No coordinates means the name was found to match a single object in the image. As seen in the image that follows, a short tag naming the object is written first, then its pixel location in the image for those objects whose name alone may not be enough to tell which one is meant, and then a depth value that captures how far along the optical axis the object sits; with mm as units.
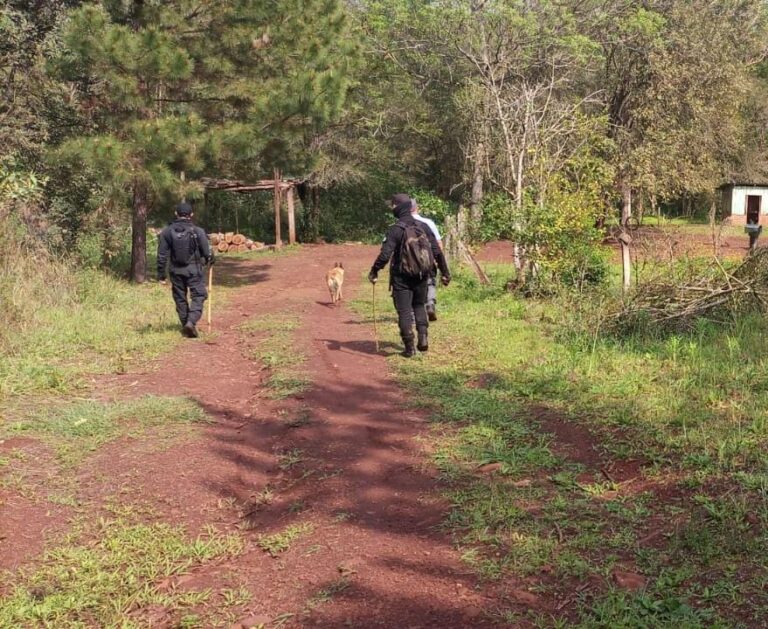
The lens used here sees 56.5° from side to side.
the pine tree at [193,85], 12453
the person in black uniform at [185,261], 9398
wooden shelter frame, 23391
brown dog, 12922
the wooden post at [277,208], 23936
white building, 36750
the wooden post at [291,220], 25859
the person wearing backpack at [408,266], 7746
